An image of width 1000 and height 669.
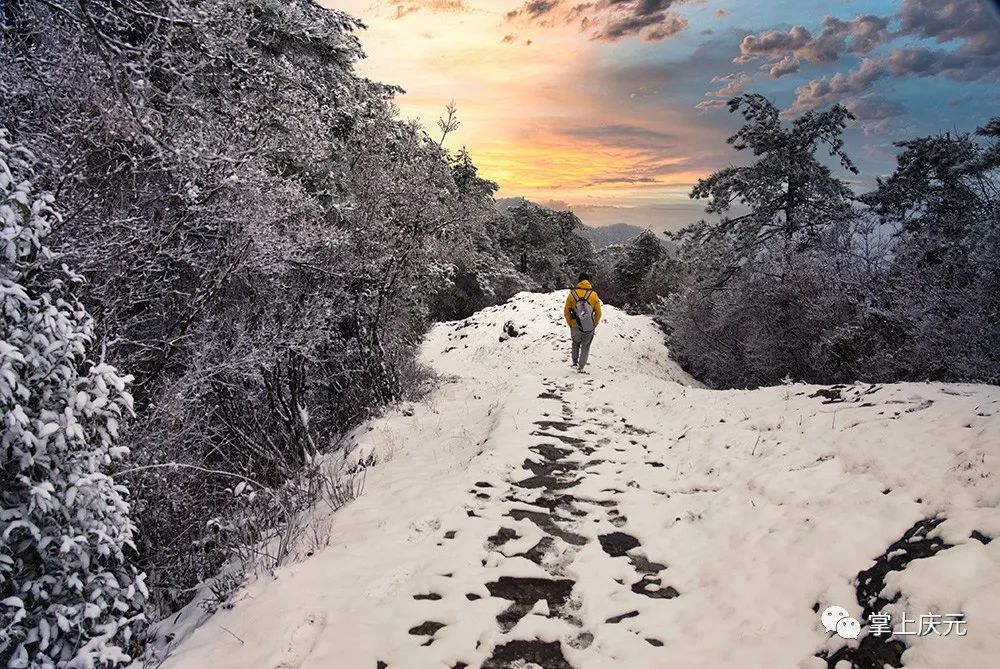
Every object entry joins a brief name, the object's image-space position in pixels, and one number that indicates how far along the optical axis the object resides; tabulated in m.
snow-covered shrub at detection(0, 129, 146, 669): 3.38
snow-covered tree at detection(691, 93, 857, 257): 20.20
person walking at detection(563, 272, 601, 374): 12.92
